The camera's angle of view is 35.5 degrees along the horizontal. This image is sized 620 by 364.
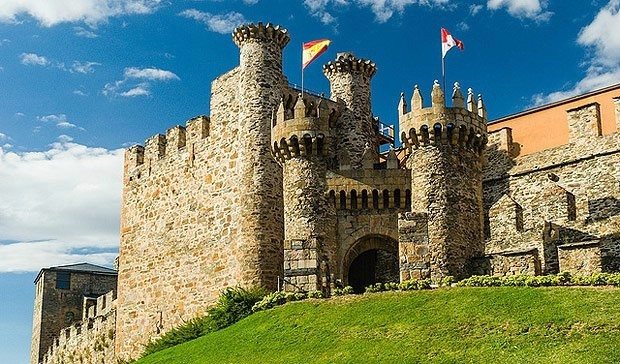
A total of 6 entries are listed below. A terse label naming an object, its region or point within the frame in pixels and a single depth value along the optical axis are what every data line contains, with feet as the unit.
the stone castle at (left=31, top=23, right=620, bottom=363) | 122.21
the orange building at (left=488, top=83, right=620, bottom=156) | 150.10
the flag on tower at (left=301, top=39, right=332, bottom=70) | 144.15
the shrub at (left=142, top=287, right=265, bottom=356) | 125.39
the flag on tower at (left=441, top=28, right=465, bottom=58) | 137.18
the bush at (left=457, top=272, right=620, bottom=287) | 97.96
